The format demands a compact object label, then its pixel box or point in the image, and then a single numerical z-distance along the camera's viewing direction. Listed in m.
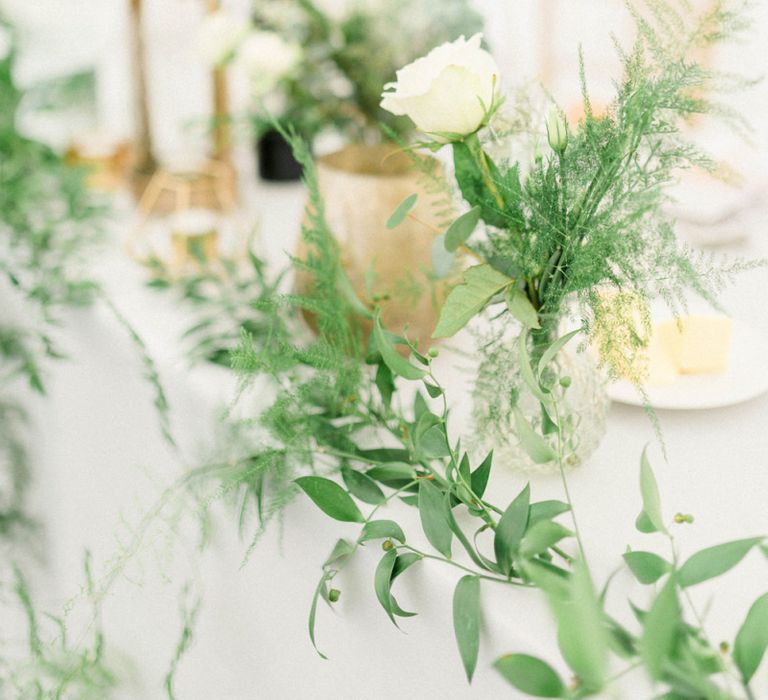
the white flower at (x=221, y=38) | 0.99
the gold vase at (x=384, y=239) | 0.66
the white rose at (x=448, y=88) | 0.44
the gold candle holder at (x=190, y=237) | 0.86
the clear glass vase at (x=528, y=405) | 0.52
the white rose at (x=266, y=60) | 0.97
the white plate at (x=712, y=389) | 0.63
